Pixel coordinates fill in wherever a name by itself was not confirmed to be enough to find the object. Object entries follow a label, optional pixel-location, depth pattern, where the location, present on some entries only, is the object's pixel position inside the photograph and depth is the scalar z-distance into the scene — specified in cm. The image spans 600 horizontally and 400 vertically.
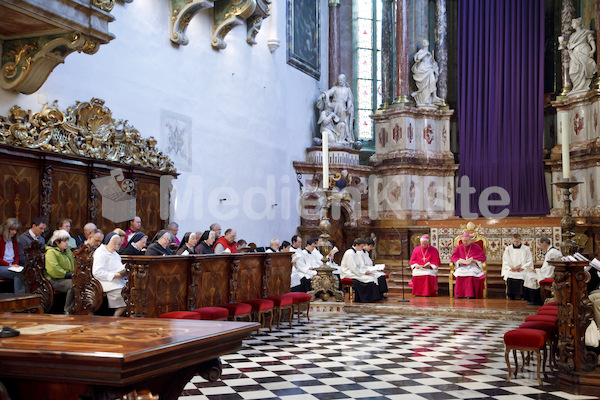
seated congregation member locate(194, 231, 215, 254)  938
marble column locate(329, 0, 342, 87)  1812
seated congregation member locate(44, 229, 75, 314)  760
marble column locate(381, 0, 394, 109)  1780
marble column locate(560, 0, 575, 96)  1554
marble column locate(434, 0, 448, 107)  1772
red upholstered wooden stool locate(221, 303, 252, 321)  787
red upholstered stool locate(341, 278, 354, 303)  1269
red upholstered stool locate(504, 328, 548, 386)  594
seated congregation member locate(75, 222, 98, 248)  878
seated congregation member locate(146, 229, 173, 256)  780
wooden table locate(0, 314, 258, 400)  251
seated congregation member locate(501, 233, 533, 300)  1251
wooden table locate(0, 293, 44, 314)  472
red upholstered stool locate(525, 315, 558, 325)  661
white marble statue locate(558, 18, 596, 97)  1502
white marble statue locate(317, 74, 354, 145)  1697
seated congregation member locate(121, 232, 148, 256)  793
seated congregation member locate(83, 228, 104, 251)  764
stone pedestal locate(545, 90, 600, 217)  1439
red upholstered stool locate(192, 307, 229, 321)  714
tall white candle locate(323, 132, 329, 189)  1050
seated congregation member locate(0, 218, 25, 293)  697
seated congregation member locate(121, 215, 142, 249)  984
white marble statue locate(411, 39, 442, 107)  1722
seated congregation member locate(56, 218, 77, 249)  831
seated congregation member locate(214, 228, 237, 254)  1011
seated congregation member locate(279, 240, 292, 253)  1155
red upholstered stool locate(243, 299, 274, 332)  859
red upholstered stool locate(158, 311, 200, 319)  662
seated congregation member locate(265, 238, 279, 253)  1137
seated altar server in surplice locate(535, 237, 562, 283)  1147
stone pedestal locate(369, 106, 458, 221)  1694
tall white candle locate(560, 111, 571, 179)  665
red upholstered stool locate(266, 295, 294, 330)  922
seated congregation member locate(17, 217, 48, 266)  784
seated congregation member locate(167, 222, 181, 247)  1052
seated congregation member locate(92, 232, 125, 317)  730
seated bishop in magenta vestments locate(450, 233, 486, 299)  1284
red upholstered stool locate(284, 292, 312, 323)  975
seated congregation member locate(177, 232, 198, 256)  886
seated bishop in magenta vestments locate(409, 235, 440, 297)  1332
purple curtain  1641
